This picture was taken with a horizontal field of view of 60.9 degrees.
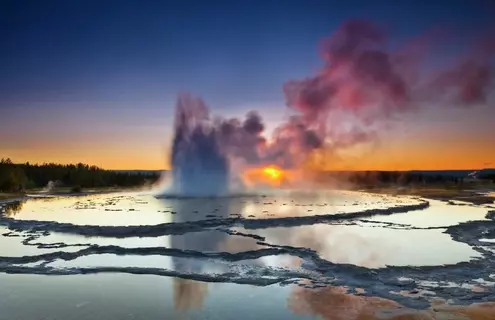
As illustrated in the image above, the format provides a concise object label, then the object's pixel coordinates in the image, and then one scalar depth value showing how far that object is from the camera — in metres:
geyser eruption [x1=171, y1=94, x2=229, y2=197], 43.66
